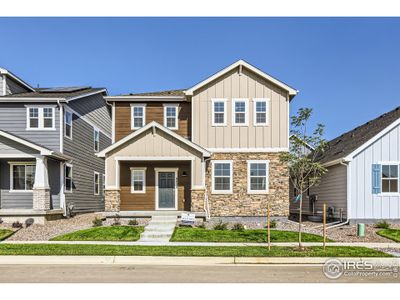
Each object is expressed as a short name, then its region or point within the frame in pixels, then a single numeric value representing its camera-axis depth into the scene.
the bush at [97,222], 20.12
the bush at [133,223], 20.11
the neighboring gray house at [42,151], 21.69
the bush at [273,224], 20.31
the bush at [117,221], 20.40
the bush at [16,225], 20.04
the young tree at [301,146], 15.01
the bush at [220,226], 19.55
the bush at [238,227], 19.58
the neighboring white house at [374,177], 21.02
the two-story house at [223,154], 21.91
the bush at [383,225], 19.69
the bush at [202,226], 19.98
